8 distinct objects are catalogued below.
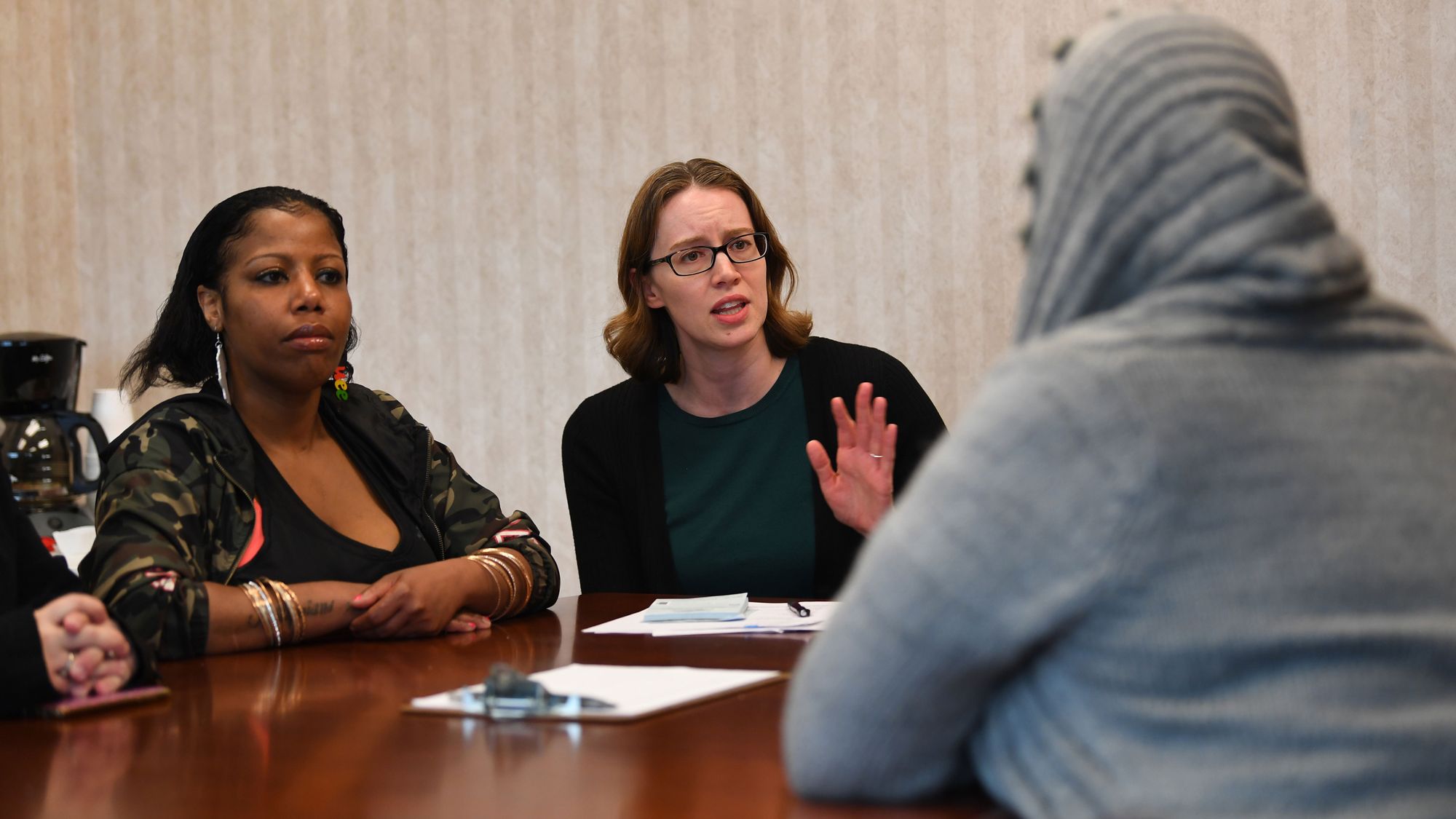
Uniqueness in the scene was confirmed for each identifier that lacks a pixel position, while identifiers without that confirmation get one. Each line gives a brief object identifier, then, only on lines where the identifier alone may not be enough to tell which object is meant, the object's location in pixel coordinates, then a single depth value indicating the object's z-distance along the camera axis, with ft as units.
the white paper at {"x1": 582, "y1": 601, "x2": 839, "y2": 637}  7.91
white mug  11.49
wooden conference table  5.63
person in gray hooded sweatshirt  4.31
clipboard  6.92
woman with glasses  9.24
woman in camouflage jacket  7.96
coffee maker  10.70
